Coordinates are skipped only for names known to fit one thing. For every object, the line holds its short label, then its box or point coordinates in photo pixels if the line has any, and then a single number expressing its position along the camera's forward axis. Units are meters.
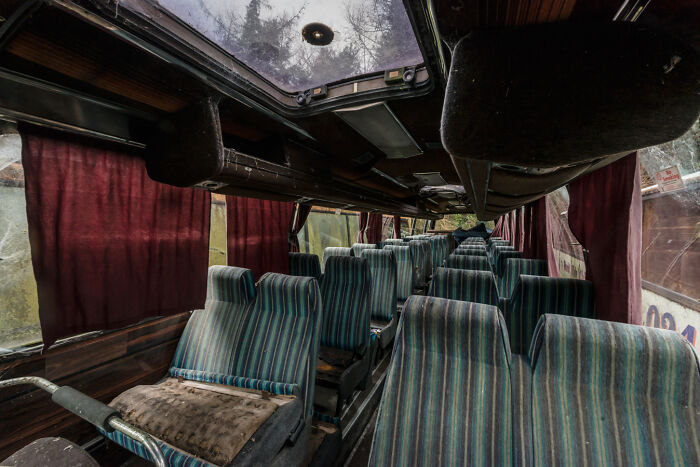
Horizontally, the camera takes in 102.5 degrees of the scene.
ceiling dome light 1.26
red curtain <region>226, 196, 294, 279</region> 3.18
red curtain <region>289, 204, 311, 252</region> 4.20
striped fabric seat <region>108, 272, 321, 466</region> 2.08
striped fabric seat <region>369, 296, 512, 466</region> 1.21
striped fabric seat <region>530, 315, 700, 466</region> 1.05
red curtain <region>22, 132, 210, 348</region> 1.66
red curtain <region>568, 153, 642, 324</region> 1.64
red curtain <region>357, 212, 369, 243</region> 7.63
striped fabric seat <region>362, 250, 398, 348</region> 4.20
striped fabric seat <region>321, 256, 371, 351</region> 3.19
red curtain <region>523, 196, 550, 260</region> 3.72
